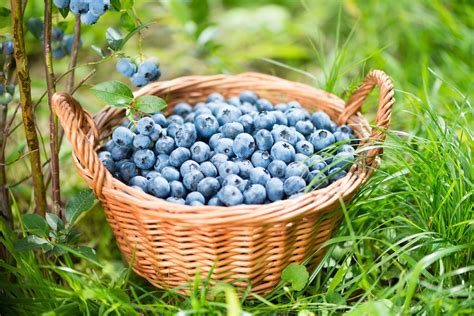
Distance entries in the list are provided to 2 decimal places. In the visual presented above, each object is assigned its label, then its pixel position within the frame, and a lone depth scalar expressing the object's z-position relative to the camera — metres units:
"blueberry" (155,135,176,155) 0.91
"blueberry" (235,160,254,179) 0.89
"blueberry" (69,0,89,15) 0.86
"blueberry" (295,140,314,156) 0.91
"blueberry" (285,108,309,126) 0.95
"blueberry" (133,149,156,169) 0.90
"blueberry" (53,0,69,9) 0.87
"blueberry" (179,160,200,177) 0.89
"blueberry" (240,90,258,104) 1.00
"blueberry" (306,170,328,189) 0.88
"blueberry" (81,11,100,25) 0.87
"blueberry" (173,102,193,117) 1.00
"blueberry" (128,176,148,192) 0.89
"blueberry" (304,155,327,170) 0.89
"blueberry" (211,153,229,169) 0.90
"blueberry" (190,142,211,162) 0.90
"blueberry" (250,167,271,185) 0.87
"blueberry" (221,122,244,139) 0.92
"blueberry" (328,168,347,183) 0.90
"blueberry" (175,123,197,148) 0.91
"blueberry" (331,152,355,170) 0.87
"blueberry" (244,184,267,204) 0.86
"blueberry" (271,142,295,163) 0.89
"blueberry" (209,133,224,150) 0.92
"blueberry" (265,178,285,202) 0.87
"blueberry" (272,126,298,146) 0.91
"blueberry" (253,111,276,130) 0.93
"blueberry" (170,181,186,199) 0.88
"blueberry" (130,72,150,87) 0.92
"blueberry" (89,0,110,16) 0.86
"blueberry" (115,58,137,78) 0.92
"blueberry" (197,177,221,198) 0.87
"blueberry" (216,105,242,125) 0.94
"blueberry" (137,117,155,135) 0.91
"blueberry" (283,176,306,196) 0.87
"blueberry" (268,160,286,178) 0.88
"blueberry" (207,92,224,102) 1.00
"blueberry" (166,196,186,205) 0.87
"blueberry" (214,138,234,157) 0.91
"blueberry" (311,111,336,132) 0.96
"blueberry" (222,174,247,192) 0.87
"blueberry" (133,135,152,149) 0.91
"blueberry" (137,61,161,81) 0.92
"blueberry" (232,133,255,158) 0.90
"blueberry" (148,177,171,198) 0.87
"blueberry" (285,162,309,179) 0.88
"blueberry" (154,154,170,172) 0.90
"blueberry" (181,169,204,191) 0.88
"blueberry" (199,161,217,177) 0.89
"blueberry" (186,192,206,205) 0.87
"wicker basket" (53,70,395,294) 0.83
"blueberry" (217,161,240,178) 0.88
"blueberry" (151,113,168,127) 0.95
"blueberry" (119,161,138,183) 0.91
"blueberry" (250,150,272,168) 0.89
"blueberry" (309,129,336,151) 0.92
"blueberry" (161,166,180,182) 0.89
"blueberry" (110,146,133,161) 0.92
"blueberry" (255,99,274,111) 0.99
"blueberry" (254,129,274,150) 0.91
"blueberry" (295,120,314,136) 0.94
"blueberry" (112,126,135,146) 0.91
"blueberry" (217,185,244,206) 0.86
